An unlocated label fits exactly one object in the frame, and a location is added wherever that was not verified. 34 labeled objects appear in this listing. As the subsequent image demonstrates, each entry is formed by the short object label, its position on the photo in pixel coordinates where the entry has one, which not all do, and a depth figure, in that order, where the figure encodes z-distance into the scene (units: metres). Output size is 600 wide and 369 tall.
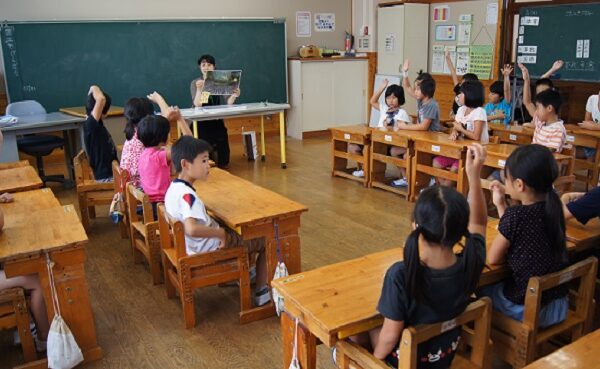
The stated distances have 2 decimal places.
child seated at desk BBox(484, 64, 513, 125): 5.86
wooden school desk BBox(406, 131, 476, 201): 4.50
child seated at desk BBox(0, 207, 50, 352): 2.43
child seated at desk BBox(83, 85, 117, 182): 4.42
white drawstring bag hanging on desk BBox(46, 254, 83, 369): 2.36
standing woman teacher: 6.62
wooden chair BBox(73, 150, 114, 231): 4.33
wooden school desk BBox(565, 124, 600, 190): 4.87
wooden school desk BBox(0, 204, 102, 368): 2.30
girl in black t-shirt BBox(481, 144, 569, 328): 1.99
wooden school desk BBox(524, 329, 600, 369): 1.47
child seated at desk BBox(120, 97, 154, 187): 3.86
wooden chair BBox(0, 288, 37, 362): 2.37
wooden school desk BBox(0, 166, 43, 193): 3.31
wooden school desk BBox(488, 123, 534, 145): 5.10
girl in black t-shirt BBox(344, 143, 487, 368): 1.61
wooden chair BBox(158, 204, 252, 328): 2.75
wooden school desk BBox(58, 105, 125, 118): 5.94
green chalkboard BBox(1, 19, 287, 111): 6.60
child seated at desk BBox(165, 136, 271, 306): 2.67
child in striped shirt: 4.07
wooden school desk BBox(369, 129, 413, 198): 5.08
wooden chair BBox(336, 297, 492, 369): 1.54
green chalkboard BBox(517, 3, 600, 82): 6.27
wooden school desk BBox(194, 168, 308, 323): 2.76
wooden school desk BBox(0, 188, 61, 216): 2.86
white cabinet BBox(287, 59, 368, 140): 8.28
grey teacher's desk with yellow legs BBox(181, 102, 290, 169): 6.03
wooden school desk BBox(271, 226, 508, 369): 1.72
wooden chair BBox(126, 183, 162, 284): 3.27
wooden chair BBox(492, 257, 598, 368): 1.93
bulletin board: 7.32
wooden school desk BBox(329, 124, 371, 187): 5.52
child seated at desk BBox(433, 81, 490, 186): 4.62
